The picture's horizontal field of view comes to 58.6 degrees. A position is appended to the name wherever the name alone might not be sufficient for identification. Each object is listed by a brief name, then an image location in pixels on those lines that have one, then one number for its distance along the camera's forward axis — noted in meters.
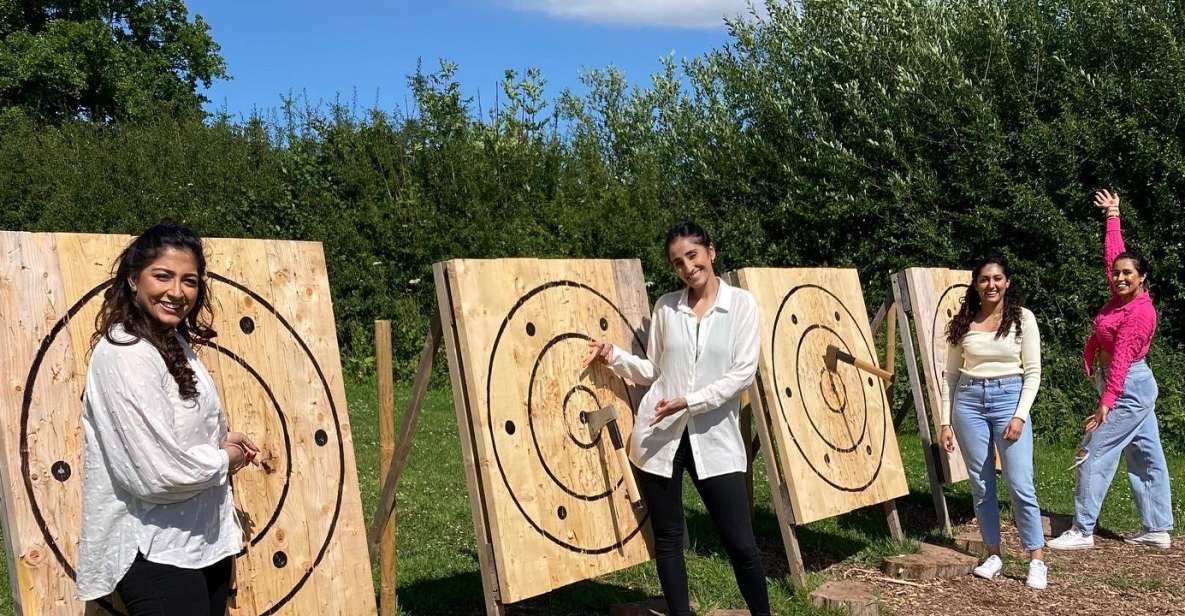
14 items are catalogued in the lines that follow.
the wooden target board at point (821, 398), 5.38
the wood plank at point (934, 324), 6.57
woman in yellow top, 5.34
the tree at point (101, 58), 19.56
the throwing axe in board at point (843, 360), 5.79
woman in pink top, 6.24
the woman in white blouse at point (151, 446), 2.61
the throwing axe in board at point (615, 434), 4.27
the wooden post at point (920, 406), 6.53
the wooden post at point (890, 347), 6.16
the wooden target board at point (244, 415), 3.02
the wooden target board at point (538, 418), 4.09
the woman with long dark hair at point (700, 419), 4.04
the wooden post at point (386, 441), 4.22
